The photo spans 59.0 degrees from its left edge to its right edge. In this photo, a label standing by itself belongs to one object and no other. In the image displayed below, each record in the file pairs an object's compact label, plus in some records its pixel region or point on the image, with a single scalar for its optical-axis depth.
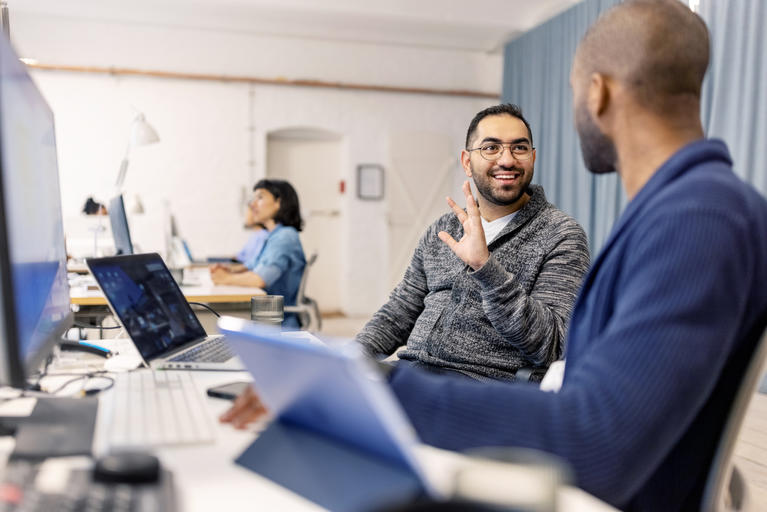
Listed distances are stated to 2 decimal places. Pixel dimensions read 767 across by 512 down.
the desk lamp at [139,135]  4.20
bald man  0.87
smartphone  1.27
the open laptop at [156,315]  1.44
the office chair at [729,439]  0.92
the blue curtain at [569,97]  4.68
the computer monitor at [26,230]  0.82
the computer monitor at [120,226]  3.55
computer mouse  0.75
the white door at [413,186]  8.23
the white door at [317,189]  8.14
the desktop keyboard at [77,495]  0.69
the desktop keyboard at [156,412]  1.00
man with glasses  1.85
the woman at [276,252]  3.79
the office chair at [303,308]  3.79
